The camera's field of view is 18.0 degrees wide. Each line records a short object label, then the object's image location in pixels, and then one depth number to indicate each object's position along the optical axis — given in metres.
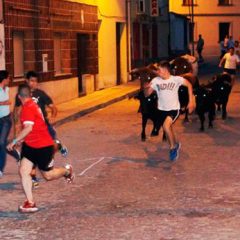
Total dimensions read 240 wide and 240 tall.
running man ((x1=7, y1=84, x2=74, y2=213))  8.70
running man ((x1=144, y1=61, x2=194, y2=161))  12.68
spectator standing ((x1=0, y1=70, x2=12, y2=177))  11.18
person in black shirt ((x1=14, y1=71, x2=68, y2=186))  10.93
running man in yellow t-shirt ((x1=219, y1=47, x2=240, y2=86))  24.48
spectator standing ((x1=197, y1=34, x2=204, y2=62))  50.11
